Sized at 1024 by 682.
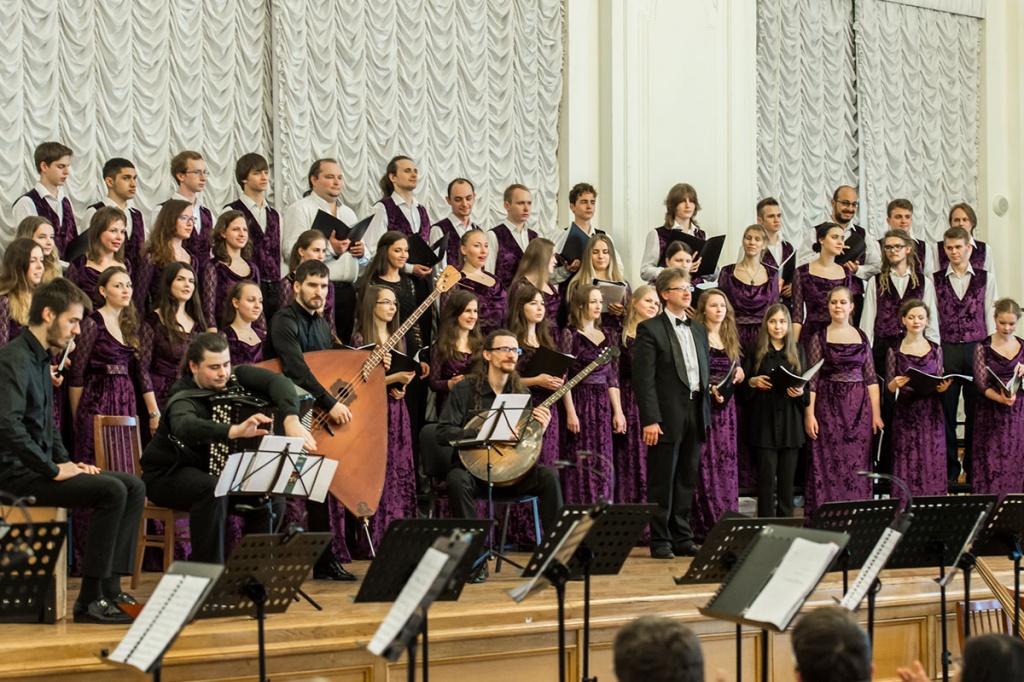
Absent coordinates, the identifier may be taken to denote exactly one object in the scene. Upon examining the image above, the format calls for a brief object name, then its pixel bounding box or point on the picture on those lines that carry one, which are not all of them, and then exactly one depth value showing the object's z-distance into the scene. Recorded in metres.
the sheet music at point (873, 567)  9.05
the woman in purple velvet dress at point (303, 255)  14.34
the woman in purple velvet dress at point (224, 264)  14.29
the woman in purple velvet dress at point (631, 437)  15.85
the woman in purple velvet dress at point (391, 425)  14.30
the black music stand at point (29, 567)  9.55
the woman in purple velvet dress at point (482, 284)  15.72
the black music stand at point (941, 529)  10.92
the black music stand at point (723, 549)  10.02
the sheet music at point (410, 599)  7.25
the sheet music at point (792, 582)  8.29
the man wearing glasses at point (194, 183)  15.15
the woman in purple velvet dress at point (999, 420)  17.11
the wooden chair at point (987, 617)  13.37
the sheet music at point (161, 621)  7.53
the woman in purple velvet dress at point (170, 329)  13.60
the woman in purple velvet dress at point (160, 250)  14.08
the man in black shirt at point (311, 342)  13.09
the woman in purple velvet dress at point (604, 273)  16.19
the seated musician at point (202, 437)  11.47
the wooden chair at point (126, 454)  12.21
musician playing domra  13.37
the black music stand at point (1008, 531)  11.33
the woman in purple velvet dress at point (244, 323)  13.61
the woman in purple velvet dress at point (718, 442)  15.81
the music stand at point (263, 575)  8.79
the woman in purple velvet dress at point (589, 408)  15.44
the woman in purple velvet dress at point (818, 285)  17.55
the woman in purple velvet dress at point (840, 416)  16.39
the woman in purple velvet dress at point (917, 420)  16.83
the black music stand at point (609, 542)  10.19
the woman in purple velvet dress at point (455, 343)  14.78
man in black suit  14.93
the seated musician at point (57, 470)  10.54
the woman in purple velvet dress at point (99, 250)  13.69
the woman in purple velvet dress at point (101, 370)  13.27
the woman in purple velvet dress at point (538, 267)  15.89
